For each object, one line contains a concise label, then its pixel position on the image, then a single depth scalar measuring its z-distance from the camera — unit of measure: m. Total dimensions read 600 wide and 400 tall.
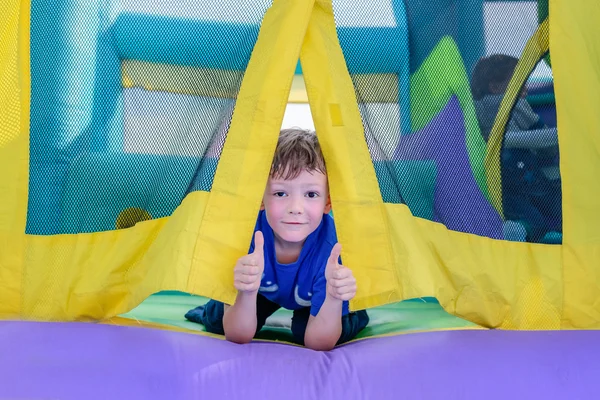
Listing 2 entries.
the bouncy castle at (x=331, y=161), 1.27
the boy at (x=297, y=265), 1.24
